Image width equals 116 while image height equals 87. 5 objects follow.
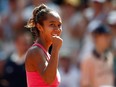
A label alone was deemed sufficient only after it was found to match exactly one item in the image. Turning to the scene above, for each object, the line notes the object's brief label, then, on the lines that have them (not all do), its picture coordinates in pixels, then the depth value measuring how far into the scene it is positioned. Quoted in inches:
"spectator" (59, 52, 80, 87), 637.3
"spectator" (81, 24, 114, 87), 577.0
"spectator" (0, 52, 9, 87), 630.4
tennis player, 311.1
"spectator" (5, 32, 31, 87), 604.7
